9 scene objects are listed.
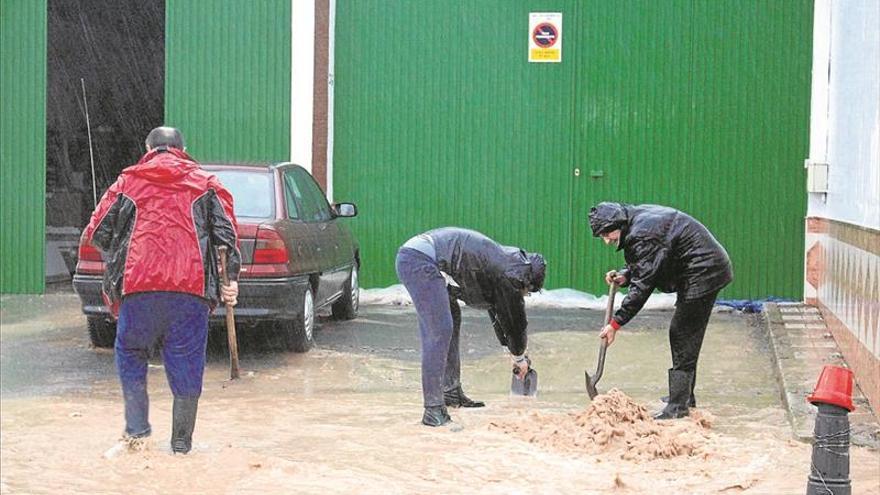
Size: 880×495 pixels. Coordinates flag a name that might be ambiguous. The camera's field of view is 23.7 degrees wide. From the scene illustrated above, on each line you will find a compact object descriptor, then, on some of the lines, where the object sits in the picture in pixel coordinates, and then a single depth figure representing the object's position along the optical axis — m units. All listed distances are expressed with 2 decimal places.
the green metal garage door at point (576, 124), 24.06
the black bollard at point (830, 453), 8.29
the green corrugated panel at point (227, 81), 24.78
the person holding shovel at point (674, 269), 13.38
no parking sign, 24.56
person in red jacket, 10.88
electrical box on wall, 22.39
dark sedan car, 16.21
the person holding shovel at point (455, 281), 12.47
